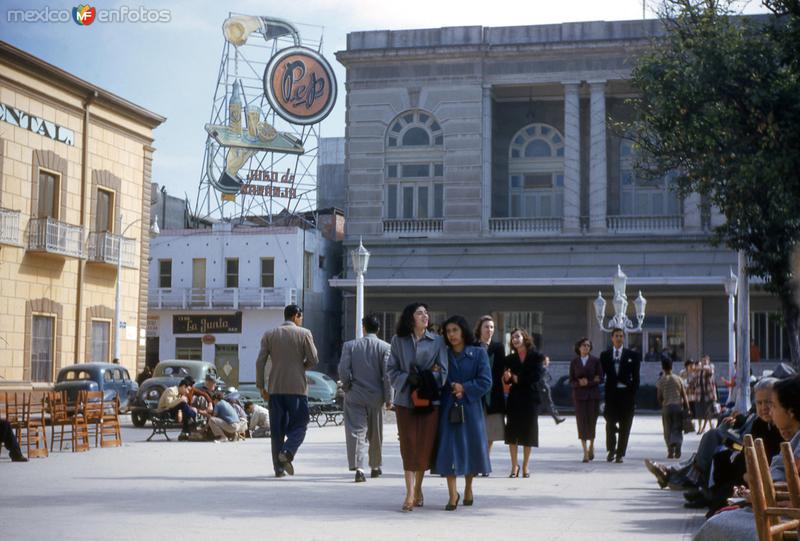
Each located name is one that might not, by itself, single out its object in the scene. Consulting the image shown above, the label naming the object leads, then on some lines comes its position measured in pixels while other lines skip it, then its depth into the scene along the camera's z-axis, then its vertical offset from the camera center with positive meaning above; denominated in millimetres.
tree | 14086 +2928
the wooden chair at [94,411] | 19625 -1091
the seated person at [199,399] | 23938 -1052
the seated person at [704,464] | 10297 -1121
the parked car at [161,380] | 28781 -837
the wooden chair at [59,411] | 19219 -1050
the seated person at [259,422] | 24031 -1519
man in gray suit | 13617 -454
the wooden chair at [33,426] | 17562 -1206
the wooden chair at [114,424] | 20353 -1348
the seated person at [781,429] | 6148 -451
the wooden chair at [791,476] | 5441 -572
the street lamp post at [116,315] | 35062 +935
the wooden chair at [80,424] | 19016 -1260
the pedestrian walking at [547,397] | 26705 -1277
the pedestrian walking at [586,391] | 17203 -598
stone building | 45094 +6181
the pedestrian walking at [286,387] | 13984 -461
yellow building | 29688 +3559
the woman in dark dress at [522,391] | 14703 -526
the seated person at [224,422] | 22672 -1435
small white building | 51875 +2528
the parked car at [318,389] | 33116 -1186
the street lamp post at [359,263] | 28250 +2048
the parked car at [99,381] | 28672 -847
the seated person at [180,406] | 23250 -1162
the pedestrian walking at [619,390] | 17203 -579
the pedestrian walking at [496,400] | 15148 -650
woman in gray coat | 10836 -333
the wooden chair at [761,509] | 5285 -704
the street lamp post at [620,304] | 33250 +1362
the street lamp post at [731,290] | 34281 +1810
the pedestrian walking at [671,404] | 18328 -852
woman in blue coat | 10789 -598
